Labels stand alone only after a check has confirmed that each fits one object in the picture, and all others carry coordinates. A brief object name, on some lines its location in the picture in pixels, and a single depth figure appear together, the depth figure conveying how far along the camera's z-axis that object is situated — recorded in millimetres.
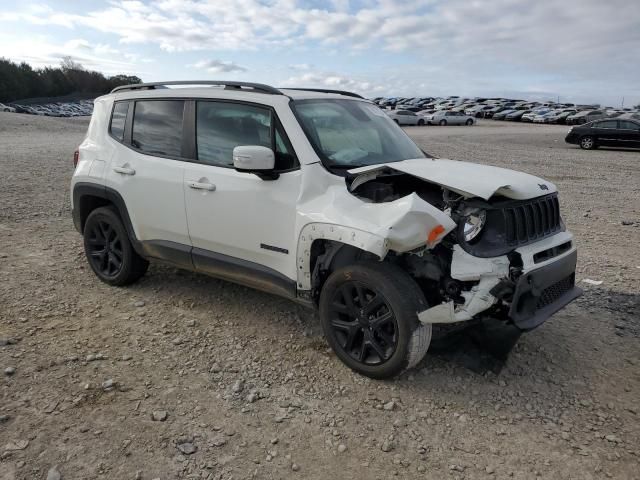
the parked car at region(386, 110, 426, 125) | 39812
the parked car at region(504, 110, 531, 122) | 49969
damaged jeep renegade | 3287
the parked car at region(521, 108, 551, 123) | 47812
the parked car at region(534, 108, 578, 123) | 45531
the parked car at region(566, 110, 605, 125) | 42281
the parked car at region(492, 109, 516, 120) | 51025
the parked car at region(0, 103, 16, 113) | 46194
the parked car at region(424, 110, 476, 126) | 41469
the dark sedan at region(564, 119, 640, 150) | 20859
